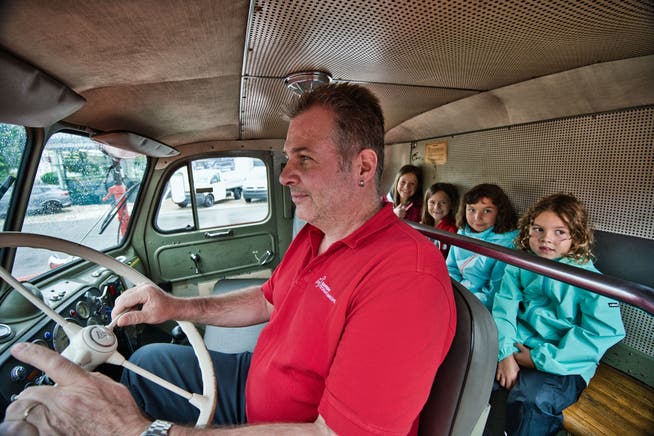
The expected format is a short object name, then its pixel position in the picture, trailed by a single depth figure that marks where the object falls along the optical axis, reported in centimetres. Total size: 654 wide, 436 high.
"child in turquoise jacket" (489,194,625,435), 153
